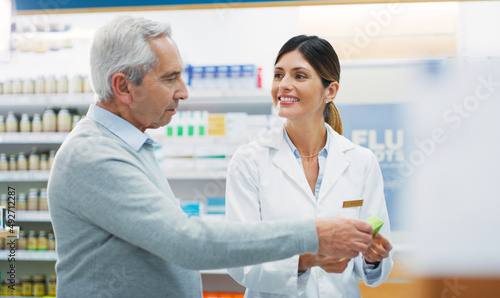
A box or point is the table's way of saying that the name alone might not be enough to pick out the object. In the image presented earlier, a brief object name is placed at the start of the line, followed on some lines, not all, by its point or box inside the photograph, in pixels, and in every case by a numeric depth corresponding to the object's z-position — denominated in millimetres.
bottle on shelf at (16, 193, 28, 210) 4422
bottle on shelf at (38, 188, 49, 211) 4434
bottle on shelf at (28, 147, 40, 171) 4488
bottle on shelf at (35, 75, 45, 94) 4457
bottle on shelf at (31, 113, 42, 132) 4461
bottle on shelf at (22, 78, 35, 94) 4478
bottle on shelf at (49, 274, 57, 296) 4480
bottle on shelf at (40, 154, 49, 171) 4462
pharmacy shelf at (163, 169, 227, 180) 4031
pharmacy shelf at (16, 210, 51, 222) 4270
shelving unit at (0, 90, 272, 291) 4066
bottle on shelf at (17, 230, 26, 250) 4438
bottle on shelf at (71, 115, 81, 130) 4434
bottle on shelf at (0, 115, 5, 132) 4523
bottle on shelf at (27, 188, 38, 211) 4441
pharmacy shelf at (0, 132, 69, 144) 4312
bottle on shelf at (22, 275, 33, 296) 4500
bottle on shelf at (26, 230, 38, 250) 4406
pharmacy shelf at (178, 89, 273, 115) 4059
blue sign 3617
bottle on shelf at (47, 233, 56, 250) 4391
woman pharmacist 1714
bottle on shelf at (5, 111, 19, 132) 4484
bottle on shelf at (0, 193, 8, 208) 4531
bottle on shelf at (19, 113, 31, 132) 4469
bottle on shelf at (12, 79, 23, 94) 4480
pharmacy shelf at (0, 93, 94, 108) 4285
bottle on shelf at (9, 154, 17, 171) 4504
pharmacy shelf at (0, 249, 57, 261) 4270
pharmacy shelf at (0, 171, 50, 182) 4289
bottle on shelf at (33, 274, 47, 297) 4488
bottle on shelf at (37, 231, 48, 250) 4395
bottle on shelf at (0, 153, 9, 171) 4465
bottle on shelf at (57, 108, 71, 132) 4422
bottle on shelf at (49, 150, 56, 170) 4438
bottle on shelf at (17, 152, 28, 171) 4500
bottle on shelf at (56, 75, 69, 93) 4414
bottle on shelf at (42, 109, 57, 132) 4434
